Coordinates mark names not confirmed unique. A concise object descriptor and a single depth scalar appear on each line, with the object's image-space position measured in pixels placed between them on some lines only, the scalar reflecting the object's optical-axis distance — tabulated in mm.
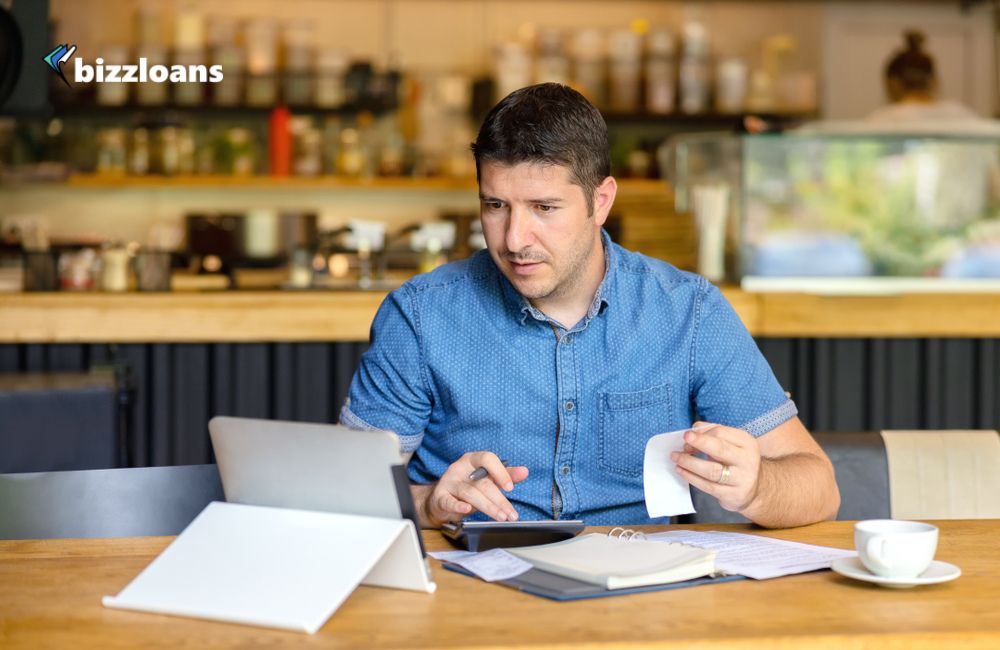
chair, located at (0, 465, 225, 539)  1763
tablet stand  1292
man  1849
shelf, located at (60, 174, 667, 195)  6152
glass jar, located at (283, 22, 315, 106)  6242
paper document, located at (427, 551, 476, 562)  1524
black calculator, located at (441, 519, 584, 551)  1566
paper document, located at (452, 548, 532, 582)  1442
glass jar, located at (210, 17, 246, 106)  6164
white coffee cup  1398
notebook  1395
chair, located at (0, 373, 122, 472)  2879
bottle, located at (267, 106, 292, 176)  6234
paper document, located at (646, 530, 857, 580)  1474
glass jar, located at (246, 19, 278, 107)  6207
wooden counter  3605
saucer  1396
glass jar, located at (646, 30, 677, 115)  6523
